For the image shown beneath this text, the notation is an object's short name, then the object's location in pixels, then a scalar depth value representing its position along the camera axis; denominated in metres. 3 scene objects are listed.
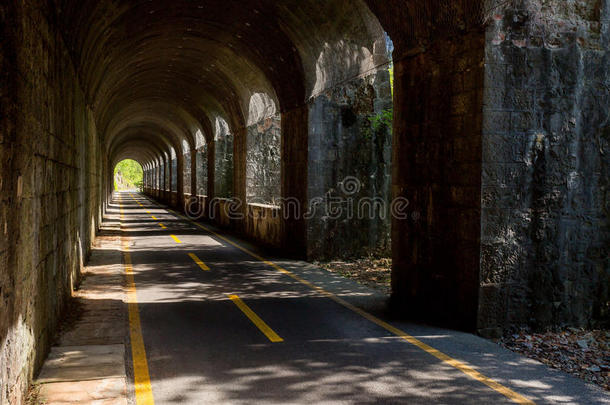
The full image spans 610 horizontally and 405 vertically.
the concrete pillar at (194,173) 32.72
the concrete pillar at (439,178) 7.17
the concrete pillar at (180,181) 39.22
